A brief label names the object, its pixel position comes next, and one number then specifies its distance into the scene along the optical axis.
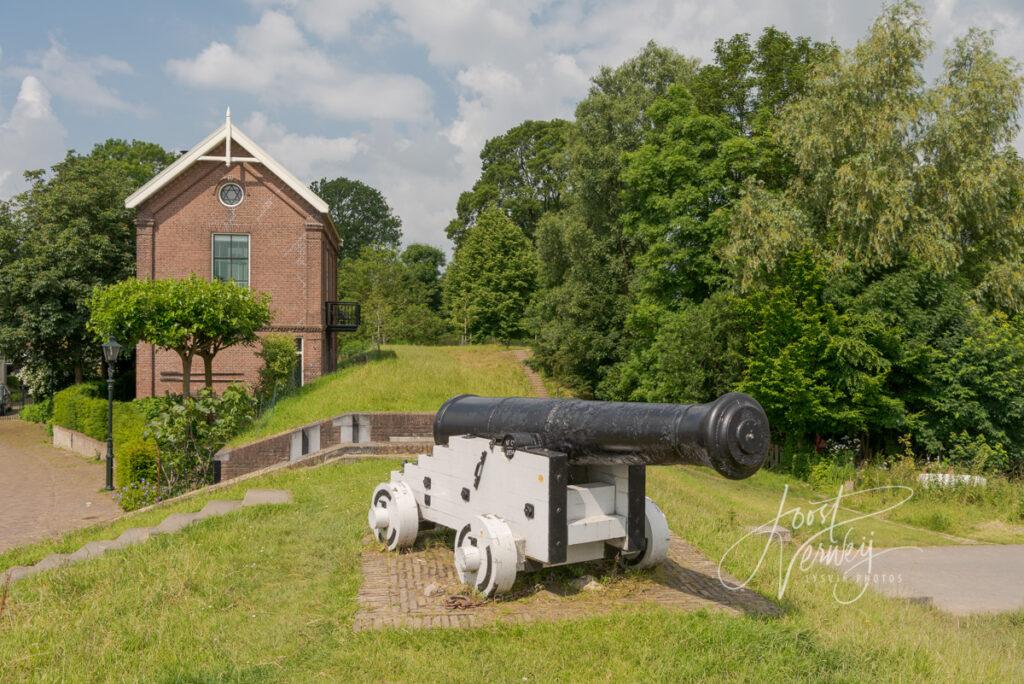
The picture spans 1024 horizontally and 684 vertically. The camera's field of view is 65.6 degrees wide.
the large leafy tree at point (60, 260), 27.61
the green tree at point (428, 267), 58.25
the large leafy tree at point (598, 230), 27.08
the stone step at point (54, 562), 8.43
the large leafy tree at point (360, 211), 79.69
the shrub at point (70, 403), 25.83
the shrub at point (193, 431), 16.77
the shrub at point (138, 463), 16.17
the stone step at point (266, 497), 11.08
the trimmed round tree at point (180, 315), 19.50
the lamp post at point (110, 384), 17.86
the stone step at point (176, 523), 9.64
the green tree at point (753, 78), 25.79
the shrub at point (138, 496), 15.53
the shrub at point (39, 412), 30.91
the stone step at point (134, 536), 9.19
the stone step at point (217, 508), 10.36
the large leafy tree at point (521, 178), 49.28
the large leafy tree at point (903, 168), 20.03
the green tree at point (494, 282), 42.47
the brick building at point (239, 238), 24.66
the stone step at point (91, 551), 8.70
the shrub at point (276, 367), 23.44
